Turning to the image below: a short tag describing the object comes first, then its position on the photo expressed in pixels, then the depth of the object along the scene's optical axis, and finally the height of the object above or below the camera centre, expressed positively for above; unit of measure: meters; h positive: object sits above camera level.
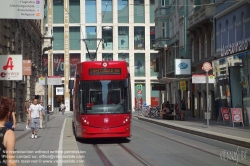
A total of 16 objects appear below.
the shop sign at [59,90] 70.38 +2.01
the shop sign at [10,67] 22.09 +1.70
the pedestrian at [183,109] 41.69 -0.47
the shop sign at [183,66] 45.94 +3.42
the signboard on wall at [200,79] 28.08 +1.36
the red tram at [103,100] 19.09 +0.17
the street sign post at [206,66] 26.38 +1.95
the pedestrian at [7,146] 5.87 -0.48
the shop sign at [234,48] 30.23 +3.53
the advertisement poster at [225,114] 30.97 -0.68
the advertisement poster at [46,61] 73.46 +6.45
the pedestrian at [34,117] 21.78 -0.51
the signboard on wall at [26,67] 32.50 +2.49
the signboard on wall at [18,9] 18.75 +3.60
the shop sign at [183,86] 47.19 +1.64
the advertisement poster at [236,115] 28.83 -0.70
